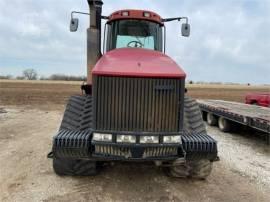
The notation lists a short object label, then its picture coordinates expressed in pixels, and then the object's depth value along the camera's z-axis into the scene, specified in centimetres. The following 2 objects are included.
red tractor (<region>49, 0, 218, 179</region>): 440
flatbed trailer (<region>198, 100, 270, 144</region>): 839
